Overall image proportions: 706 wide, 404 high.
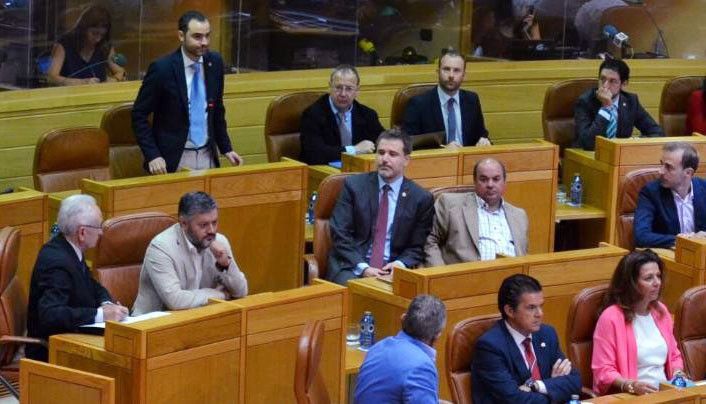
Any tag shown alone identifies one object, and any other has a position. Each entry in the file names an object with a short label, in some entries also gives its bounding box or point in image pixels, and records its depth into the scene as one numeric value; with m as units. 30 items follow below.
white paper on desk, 9.20
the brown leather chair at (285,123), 14.12
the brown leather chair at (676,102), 16.22
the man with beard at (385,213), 11.89
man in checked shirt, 11.99
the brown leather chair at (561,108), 15.49
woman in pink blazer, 10.18
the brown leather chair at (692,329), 10.58
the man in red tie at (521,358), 9.42
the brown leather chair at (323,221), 12.05
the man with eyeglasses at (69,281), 9.47
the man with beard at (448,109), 14.45
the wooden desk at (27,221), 11.59
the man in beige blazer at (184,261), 10.19
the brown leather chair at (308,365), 8.67
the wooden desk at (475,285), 10.60
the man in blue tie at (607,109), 14.91
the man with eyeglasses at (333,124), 13.87
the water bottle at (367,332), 10.67
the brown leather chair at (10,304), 9.98
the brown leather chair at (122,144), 13.46
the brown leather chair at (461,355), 9.47
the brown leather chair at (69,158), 12.80
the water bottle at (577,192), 14.62
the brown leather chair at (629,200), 13.31
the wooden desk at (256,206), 12.01
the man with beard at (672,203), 12.80
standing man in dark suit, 12.62
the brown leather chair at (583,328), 10.31
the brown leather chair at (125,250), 10.44
